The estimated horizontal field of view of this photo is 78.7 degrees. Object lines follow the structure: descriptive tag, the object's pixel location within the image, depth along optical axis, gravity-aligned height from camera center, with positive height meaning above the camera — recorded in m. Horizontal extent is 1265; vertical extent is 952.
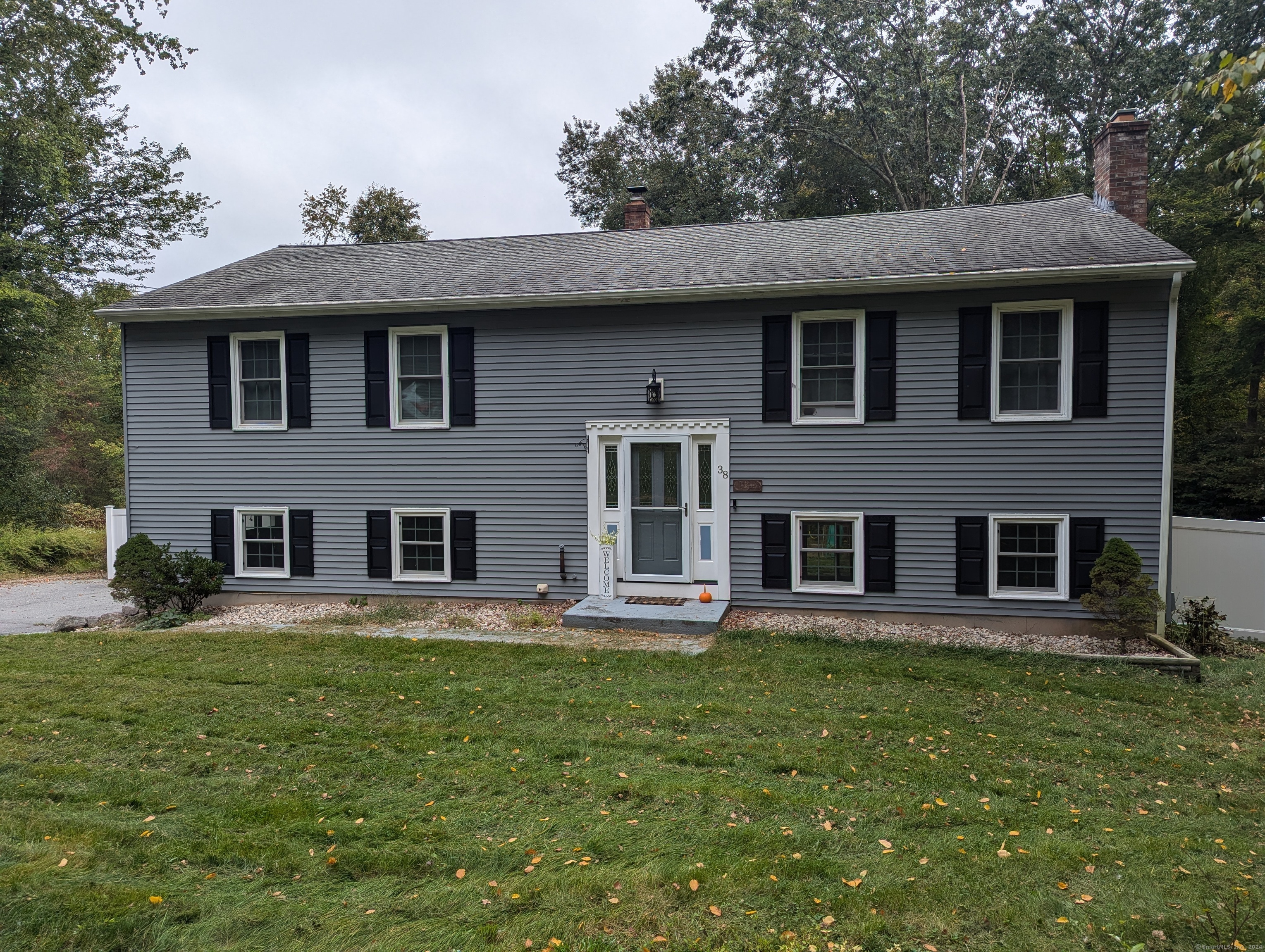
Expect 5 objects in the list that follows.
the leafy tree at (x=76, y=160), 17.75 +7.23
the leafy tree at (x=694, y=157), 24.08 +9.14
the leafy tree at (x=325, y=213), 26.00 +7.75
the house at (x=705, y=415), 9.37 +0.35
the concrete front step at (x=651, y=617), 9.20 -2.14
